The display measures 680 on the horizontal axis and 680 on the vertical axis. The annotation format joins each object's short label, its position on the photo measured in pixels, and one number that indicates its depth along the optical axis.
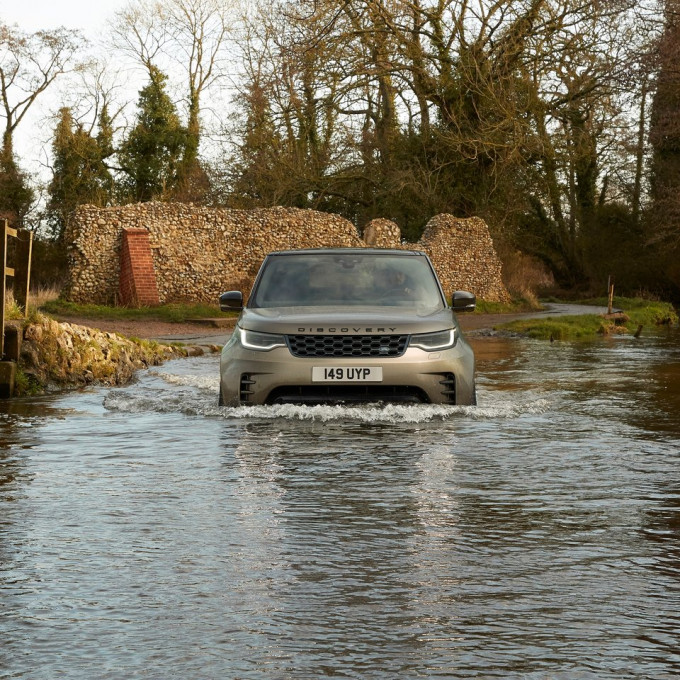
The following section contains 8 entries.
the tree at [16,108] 60.78
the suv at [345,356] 11.40
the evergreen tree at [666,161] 44.59
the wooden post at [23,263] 17.30
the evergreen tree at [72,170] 61.34
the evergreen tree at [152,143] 62.91
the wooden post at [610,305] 37.92
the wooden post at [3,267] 15.18
